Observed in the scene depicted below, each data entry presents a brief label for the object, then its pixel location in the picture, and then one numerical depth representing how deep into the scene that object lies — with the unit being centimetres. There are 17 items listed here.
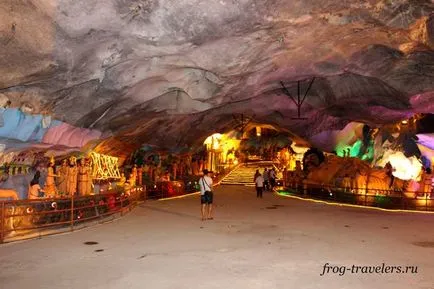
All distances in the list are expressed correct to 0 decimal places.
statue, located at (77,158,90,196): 1870
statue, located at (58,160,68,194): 1811
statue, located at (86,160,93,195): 1902
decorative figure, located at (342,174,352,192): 2297
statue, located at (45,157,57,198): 1683
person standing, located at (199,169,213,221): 1348
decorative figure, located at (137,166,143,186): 2656
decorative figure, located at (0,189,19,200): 1355
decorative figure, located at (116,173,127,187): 2218
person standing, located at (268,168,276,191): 2859
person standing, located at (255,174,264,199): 2250
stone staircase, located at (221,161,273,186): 3703
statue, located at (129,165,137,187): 2438
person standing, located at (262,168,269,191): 2819
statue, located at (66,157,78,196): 1811
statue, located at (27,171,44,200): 1461
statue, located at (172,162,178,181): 3234
